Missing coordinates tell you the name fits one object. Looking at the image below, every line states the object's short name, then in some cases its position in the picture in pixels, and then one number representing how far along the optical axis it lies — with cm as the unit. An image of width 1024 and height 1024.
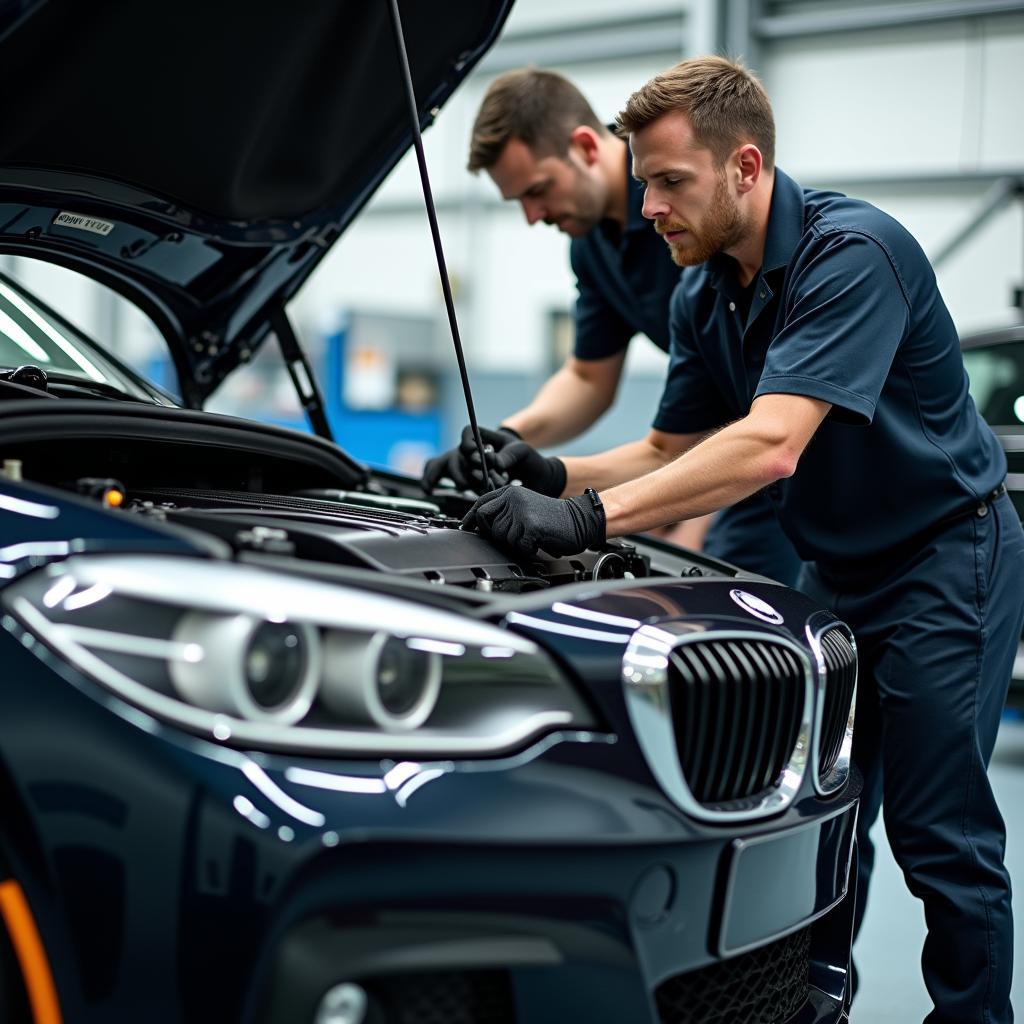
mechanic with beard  173
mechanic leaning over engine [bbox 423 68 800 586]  263
